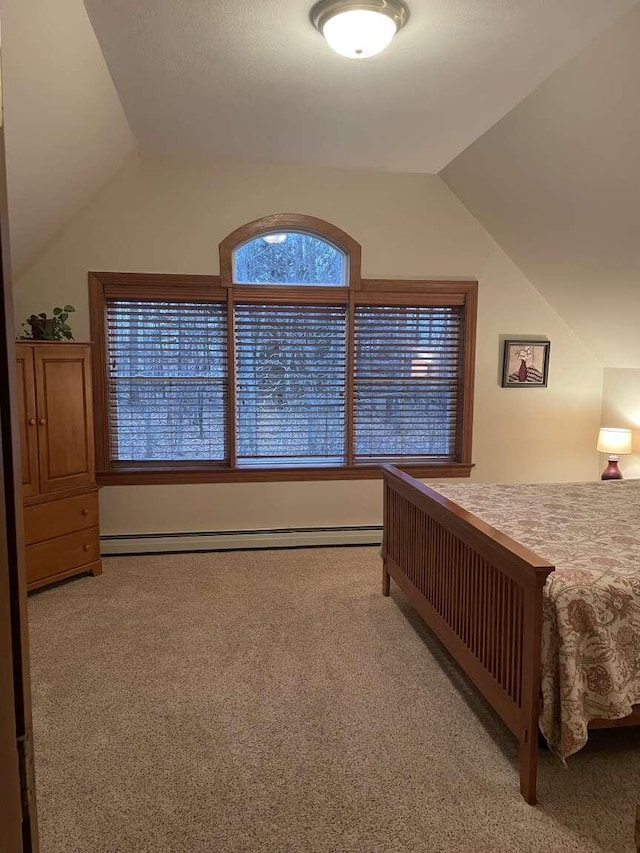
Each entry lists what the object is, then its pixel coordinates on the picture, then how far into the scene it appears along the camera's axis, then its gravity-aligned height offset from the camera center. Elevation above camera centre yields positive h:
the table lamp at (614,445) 4.36 -0.49
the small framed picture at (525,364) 4.64 +0.12
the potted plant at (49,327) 3.66 +0.30
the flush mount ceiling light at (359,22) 2.21 +1.36
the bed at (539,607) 1.89 -0.82
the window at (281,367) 4.29 +0.08
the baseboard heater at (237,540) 4.35 -1.24
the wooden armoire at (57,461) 3.51 -0.53
